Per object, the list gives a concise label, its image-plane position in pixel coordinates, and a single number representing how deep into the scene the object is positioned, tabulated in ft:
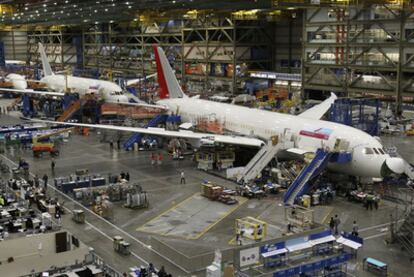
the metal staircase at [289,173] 136.87
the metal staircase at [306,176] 122.83
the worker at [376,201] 120.47
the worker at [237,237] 98.20
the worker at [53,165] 154.70
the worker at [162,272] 80.90
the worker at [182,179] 141.65
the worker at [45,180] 136.34
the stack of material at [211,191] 126.93
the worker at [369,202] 120.26
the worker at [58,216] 108.88
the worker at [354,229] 97.87
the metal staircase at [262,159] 138.10
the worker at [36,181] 134.37
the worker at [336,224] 103.71
